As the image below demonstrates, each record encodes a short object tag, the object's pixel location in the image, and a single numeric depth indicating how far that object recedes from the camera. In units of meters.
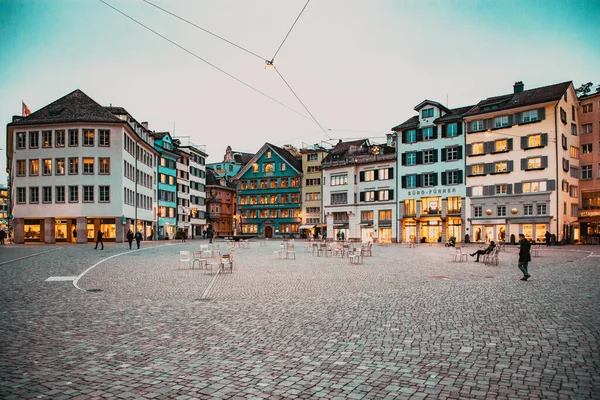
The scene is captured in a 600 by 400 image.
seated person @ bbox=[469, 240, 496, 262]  23.86
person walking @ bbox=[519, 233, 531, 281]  16.64
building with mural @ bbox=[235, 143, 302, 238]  84.38
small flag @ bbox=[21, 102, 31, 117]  64.76
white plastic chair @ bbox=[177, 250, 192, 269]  21.90
